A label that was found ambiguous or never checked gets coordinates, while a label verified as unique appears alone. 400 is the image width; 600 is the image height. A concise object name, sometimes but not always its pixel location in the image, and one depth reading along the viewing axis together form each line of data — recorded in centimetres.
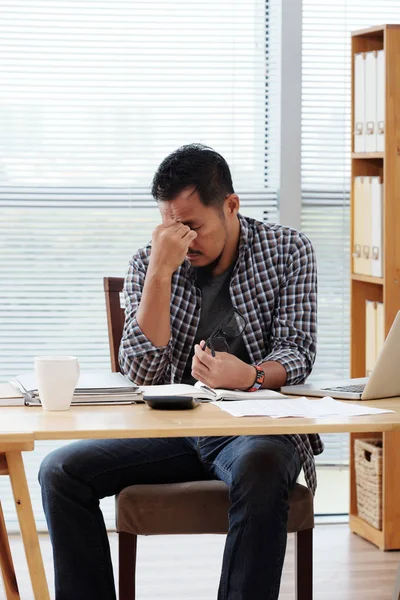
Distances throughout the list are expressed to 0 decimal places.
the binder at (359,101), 517
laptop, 401
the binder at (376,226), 510
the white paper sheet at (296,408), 387
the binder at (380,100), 506
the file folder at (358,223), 521
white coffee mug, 392
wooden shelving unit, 504
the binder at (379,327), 515
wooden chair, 414
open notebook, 405
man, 400
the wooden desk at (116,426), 373
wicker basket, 514
